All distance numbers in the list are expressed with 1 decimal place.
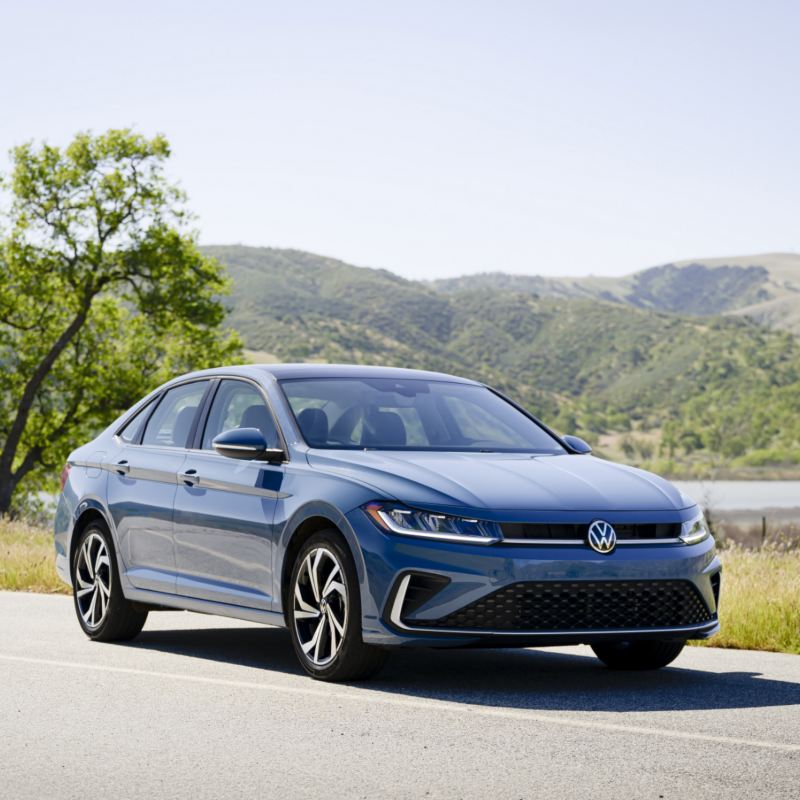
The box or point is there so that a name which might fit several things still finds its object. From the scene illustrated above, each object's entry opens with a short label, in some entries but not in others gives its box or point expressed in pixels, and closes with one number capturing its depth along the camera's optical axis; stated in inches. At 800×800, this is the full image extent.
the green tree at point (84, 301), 1791.3
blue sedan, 291.9
